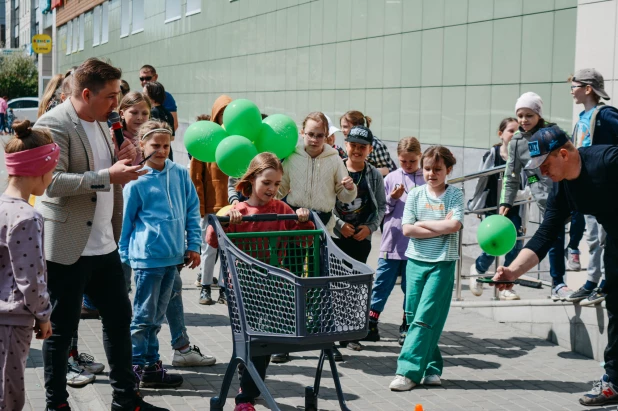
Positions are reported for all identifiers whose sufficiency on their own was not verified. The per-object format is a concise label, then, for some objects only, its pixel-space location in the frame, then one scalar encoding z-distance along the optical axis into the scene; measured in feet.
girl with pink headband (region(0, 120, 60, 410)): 15.02
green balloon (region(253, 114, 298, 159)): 25.11
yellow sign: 122.72
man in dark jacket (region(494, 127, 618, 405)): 19.86
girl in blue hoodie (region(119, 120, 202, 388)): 21.88
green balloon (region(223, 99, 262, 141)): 24.86
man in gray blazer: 18.33
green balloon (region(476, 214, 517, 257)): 23.86
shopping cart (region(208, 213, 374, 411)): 16.66
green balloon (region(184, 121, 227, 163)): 25.05
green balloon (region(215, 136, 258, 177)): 23.71
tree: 221.25
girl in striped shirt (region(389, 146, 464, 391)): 22.76
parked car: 156.04
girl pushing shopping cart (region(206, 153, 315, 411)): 19.72
